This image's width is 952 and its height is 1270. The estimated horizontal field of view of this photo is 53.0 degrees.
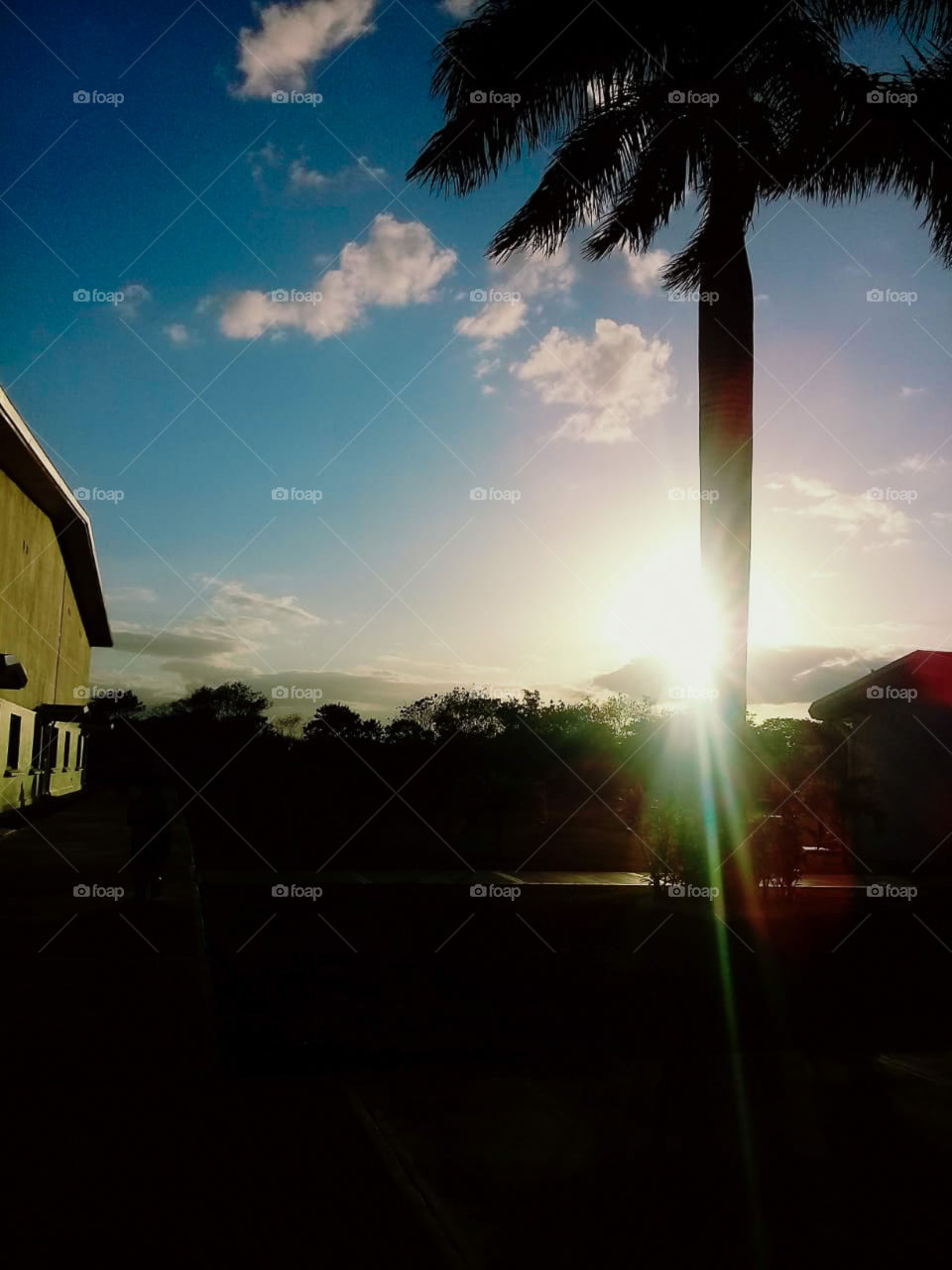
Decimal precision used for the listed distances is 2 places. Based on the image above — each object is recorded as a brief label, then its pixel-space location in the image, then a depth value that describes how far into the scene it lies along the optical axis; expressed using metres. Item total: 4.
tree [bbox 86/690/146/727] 35.69
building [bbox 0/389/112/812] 23.23
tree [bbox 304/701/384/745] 51.93
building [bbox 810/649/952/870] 19.78
